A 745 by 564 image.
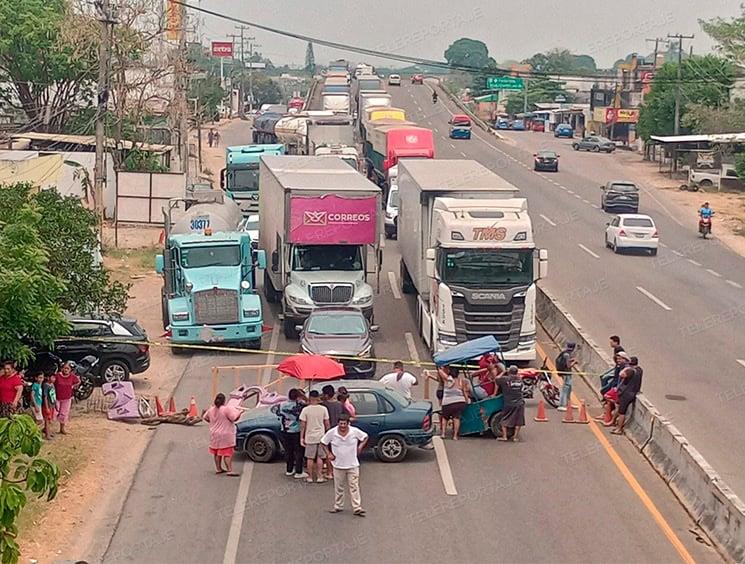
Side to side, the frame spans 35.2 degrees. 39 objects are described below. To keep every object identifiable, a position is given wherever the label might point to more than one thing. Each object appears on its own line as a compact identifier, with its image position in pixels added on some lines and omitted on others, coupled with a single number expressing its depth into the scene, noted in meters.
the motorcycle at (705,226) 47.25
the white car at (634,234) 41.81
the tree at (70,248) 22.06
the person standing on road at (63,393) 19.08
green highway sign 120.12
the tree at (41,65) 64.81
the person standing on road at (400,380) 20.03
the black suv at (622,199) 53.22
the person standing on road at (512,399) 18.72
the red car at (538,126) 120.39
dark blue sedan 17.67
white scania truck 23.78
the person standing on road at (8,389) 17.84
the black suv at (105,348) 22.36
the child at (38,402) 18.84
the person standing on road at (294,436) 16.77
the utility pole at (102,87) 36.12
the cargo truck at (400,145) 51.72
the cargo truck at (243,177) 46.00
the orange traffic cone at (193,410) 20.41
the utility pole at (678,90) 78.53
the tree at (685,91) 81.44
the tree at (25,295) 17.33
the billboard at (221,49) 128.12
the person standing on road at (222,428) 16.81
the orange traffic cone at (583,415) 20.38
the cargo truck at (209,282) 25.83
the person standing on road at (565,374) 21.25
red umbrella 18.53
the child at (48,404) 18.81
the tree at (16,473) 7.76
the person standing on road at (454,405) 19.14
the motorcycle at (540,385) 21.52
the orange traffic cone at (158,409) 20.47
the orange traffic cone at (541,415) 20.45
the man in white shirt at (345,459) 14.88
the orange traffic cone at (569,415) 20.40
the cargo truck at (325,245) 26.83
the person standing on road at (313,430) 16.17
